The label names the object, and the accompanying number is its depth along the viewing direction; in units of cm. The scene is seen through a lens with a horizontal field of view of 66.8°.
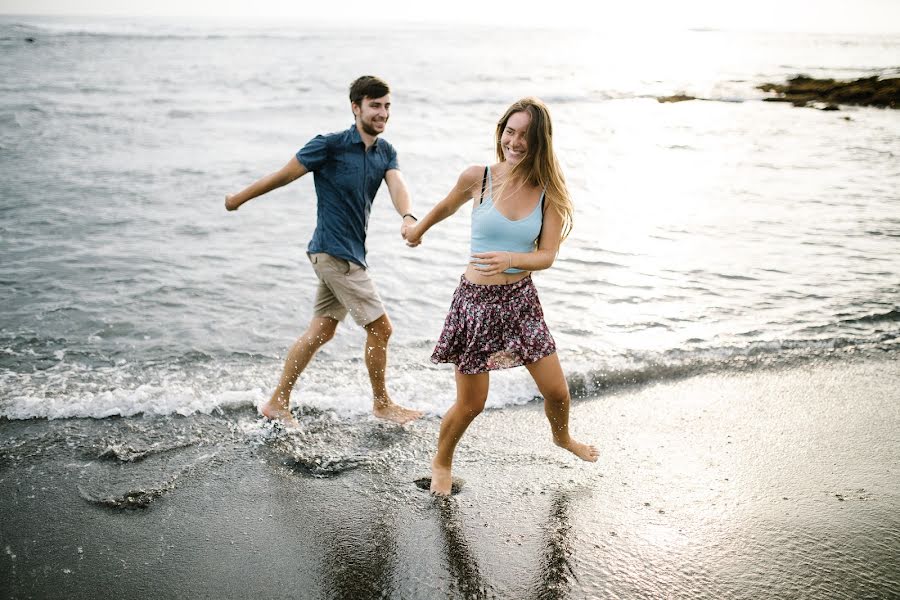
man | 434
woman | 340
